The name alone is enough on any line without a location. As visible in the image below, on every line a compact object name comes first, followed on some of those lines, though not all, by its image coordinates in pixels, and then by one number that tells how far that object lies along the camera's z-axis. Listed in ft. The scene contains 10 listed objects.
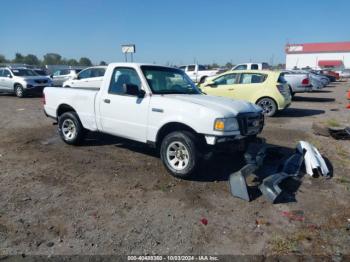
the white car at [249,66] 77.15
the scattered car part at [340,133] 26.43
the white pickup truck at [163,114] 16.08
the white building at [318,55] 258.57
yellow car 37.14
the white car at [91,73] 54.30
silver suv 61.31
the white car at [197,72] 88.63
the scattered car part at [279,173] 15.14
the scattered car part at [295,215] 13.32
